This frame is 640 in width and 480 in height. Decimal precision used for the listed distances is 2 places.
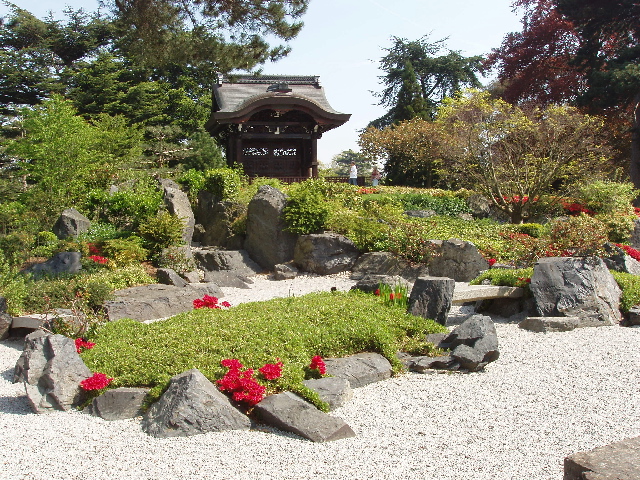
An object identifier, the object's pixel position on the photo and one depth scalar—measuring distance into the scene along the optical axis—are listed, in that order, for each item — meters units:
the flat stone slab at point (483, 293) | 8.15
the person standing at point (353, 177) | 23.96
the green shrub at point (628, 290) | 8.27
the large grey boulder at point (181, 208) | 12.91
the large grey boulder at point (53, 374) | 4.98
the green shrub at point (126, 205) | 12.76
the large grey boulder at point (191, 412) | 4.36
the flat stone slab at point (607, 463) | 2.26
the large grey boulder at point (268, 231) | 13.74
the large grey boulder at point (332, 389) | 4.97
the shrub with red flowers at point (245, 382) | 4.71
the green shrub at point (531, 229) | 13.94
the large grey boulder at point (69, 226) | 12.14
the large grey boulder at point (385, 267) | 11.62
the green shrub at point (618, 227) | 14.41
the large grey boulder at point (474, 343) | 5.97
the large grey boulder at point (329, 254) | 12.66
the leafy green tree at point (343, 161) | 62.34
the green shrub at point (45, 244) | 10.97
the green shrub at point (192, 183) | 16.91
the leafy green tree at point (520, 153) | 16.59
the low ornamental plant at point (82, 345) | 6.01
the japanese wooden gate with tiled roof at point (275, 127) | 19.41
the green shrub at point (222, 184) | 15.74
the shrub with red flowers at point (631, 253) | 11.34
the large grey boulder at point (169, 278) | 10.55
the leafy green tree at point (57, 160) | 13.83
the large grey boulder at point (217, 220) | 15.15
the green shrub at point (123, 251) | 11.09
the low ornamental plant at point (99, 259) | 10.48
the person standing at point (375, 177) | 27.19
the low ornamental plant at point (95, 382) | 4.93
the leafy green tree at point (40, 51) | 25.39
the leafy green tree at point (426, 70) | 39.06
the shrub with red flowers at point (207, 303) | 7.95
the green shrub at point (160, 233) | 11.91
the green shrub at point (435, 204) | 17.66
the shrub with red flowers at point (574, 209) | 17.30
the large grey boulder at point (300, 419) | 4.29
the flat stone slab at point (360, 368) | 5.59
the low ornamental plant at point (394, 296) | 7.59
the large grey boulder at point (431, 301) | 7.36
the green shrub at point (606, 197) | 16.75
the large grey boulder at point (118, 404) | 4.80
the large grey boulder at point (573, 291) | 7.91
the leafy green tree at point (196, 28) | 11.89
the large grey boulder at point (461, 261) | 11.03
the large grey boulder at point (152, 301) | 8.41
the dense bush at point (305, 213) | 13.31
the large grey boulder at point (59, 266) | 9.89
